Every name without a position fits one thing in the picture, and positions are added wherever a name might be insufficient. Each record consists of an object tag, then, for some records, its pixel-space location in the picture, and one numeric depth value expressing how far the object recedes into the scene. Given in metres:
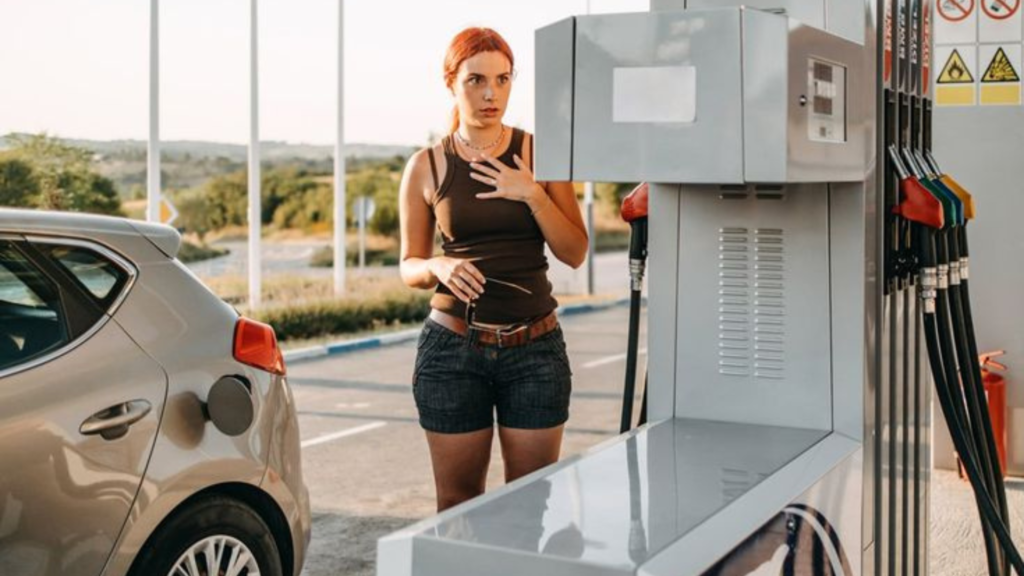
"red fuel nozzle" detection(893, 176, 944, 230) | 3.40
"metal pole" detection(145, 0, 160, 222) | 16.17
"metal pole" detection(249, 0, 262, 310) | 18.19
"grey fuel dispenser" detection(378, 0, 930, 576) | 2.29
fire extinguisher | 7.48
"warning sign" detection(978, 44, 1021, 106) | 7.51
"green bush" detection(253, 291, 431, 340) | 17.95
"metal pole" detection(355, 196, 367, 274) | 21.88
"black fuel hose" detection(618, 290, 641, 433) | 3.52
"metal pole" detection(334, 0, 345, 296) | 20.20
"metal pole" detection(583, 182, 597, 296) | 24.34
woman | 3.83
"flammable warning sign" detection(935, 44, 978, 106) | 7.59
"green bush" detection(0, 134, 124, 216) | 18.02
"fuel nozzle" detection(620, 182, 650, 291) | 3.46
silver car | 3.94
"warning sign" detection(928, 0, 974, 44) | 7.55
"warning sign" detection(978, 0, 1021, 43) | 7.48
